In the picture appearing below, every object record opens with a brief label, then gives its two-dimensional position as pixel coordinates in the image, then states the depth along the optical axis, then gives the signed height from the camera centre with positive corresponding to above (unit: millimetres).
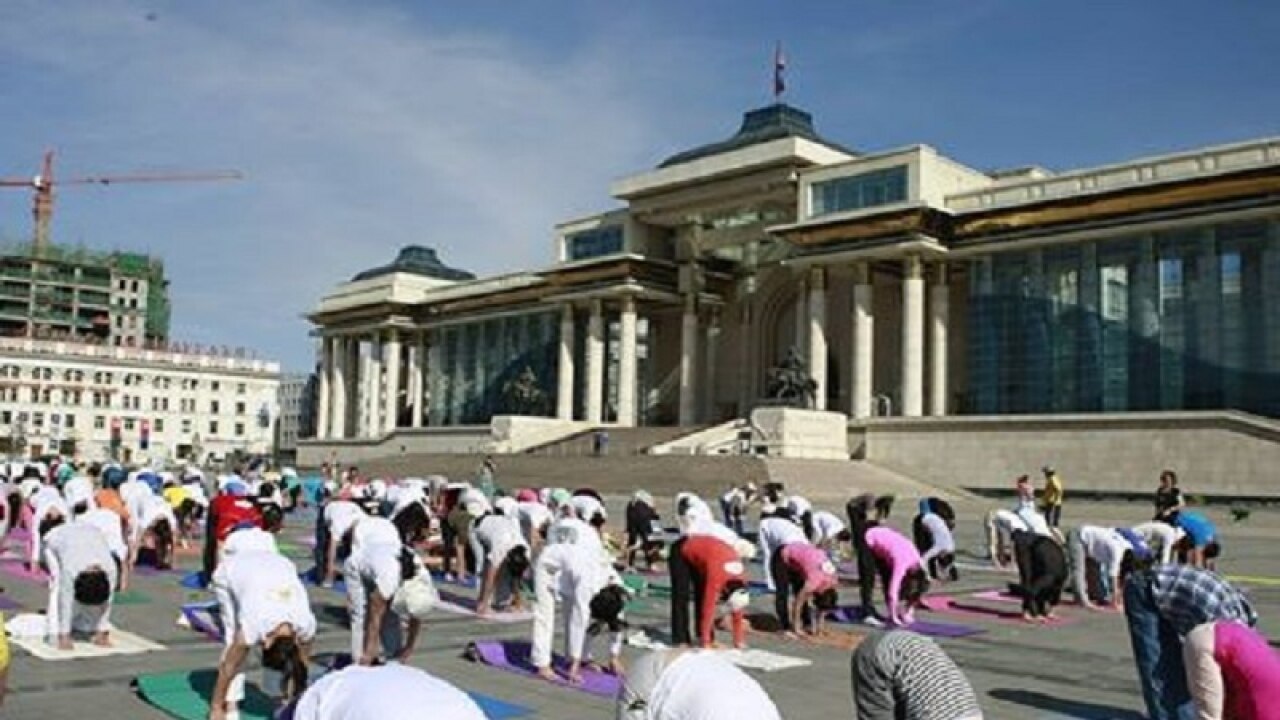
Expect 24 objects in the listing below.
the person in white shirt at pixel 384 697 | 3469 -698
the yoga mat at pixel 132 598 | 14268 -1760
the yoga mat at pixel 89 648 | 10555 -1771
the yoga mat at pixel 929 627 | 13406 -1771
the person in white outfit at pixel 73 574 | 10773 -1106
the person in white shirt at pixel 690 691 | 3773 -709
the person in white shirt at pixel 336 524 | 15742 -910
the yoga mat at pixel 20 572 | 16406 -1760
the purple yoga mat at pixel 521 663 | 9912 -1799
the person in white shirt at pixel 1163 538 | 14805 -783
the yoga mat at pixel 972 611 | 14836 -1766
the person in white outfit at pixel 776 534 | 13469 -771
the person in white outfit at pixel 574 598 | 10453 -1181
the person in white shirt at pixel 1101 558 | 15734 -1112
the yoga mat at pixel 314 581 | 16312 -1758
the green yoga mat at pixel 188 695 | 8500 -1781
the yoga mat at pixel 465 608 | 13766 -1772
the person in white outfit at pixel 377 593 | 9773 -1106
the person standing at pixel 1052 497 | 26938 -577
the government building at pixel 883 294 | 42219 +7434
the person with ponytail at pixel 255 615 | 7938 -1059
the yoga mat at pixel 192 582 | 15946 -1754
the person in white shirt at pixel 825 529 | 18547 -959
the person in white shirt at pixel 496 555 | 13570 -1079
